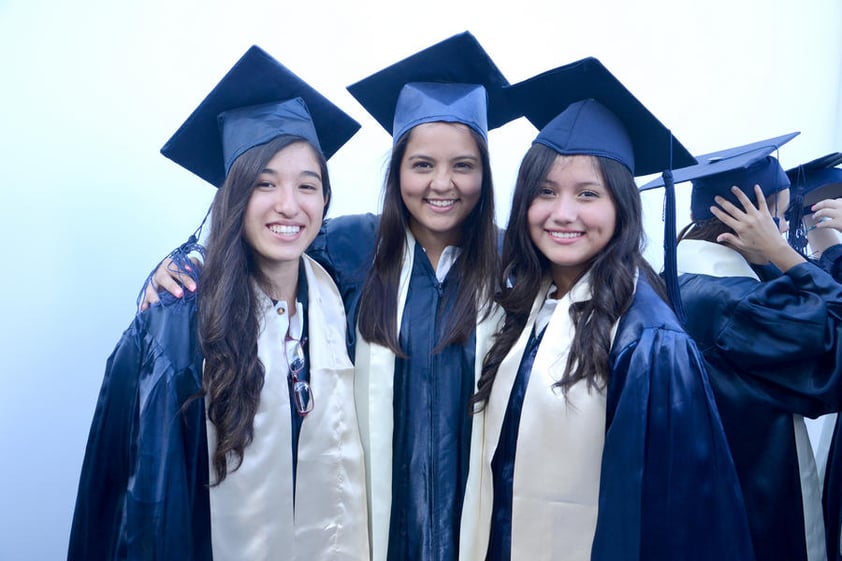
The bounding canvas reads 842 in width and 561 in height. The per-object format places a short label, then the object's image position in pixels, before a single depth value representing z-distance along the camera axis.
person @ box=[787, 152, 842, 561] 1.99
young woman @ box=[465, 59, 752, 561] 1.29
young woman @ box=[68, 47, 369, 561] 1.39
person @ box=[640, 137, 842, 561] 1.69
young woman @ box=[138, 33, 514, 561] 1.64
